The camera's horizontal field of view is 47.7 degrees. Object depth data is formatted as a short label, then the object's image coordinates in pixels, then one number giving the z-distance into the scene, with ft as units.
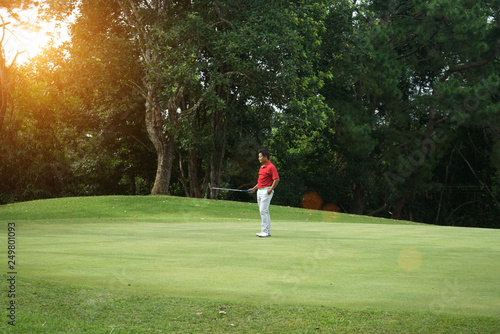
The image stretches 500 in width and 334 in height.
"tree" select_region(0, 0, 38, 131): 98.27
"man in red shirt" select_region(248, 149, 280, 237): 44.55
